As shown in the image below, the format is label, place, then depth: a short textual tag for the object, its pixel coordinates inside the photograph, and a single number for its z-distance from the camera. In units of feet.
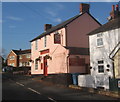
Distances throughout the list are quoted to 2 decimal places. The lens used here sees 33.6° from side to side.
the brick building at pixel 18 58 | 229.33
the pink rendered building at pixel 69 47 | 80.43
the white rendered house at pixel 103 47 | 61.45
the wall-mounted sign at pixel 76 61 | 79.58
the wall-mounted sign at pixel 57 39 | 87.39
